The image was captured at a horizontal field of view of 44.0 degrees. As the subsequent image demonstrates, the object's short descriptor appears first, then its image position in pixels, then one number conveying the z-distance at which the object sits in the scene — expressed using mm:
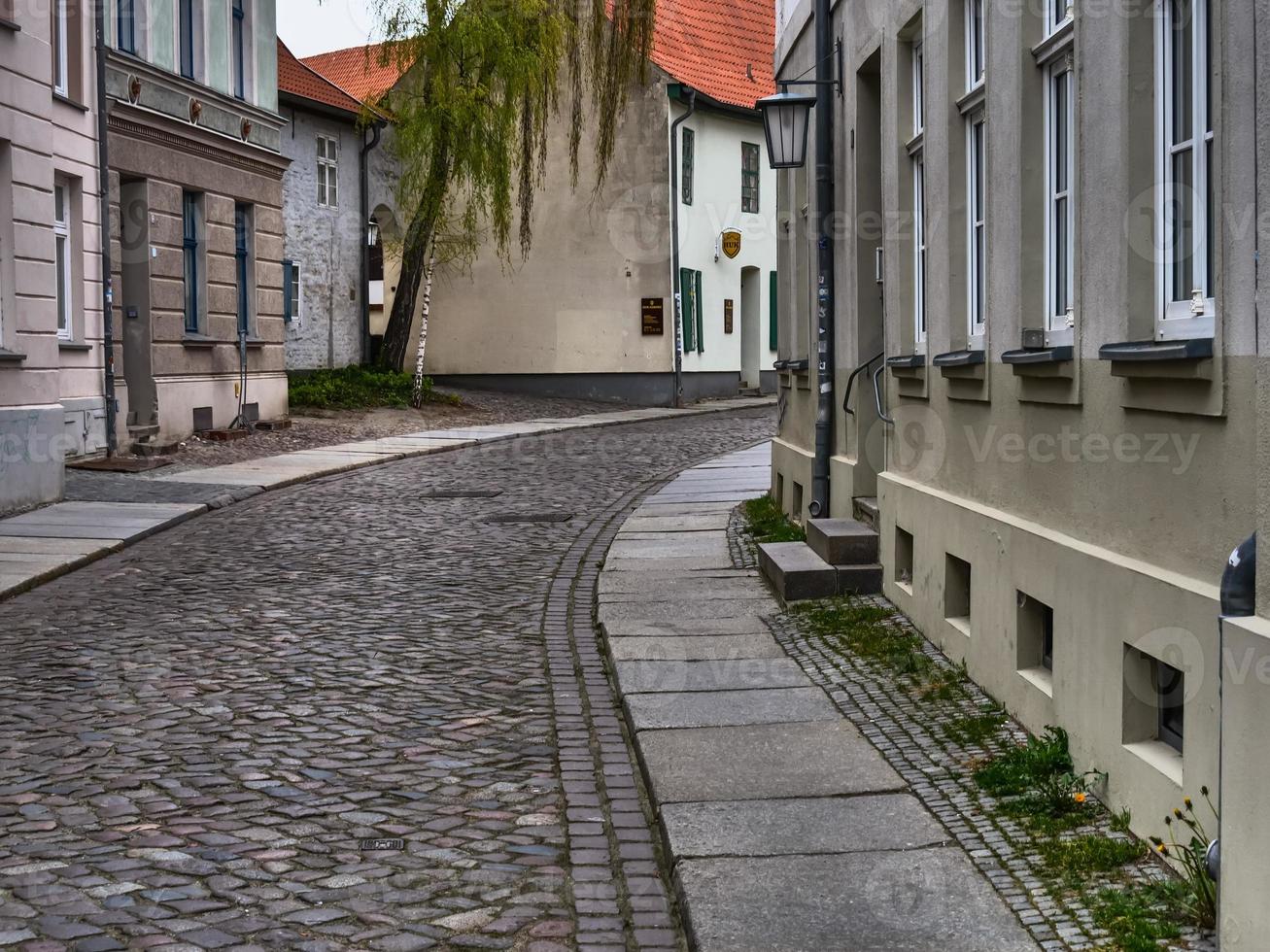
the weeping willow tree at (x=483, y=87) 28531
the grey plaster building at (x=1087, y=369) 4457
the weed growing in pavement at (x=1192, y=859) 4201
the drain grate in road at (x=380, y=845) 5285
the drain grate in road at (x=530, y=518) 14949
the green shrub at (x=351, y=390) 28531
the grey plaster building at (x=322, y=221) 32219
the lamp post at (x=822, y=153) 11773
